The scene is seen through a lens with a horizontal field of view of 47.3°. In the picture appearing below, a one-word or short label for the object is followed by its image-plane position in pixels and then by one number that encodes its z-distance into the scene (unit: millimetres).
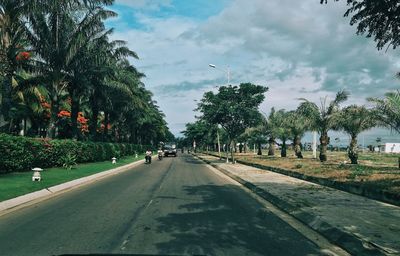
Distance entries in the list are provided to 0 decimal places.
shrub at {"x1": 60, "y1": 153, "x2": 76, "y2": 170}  29534
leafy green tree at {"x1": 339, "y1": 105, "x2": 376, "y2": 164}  32281
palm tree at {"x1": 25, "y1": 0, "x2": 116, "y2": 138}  32938
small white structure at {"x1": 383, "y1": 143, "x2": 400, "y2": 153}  108625
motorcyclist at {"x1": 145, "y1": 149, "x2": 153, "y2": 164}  46656
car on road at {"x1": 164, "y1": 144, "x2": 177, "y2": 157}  79750
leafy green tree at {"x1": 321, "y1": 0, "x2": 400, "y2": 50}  8023
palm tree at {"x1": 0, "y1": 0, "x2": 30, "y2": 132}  27266
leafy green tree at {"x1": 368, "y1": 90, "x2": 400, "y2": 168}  25745
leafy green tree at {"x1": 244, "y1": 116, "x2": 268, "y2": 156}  56331
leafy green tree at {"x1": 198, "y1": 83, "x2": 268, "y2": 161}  44812
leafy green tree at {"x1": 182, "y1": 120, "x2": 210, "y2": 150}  121462
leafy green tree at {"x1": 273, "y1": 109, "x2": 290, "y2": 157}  54094
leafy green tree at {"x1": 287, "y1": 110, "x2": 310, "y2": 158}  38375
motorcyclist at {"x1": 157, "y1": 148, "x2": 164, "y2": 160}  63094
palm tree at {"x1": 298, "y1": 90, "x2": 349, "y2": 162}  36438
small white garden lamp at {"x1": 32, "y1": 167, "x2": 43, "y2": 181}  19355
